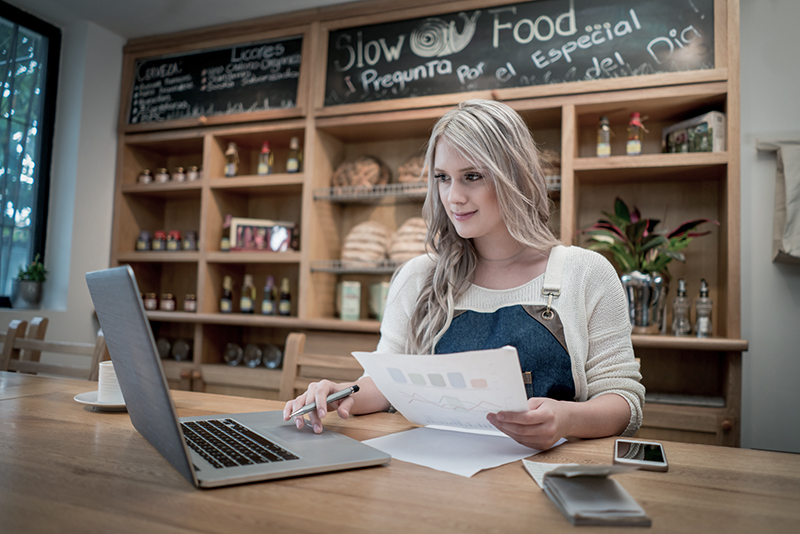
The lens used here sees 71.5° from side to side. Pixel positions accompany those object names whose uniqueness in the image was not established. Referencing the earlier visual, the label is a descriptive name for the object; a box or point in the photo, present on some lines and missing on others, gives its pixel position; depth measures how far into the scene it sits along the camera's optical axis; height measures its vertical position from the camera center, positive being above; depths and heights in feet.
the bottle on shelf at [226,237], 9.59 +1.06
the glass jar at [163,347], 10.16 -0.96
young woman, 3.71 +0.17
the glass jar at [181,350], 10.20 -1.00
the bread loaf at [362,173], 8.78 +2.07
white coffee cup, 3.51 -0.62
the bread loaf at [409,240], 8.21 +0.96
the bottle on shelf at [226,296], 9.62 +0.01
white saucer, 3.47 -0.71
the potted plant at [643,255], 7.06 +0.78
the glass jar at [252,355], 9.58 -0.97
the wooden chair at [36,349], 5.29 -0.61
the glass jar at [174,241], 10.02 +0.97
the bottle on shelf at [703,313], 6.98 +0.05
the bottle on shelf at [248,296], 9.57 +0.04
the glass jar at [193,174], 9.91 +2.18
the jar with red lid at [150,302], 10.03 -0.14
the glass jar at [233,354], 9.73 -0.99
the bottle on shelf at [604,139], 7.55 +2.38
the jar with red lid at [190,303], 9.67 -0.13
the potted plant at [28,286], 9.17 +0.04
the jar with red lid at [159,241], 10.17 +0.98
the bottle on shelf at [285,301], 9.29 -0.02
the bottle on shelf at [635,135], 7.42 +2.41
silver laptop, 2.05 -0.68
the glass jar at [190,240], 9.85 +0.99
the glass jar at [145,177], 10.41 +2.18
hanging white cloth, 7.04 +1.50
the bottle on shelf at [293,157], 9.20 +2.39
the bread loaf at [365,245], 8.57 +0.89
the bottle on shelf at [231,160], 9.69 +2.41
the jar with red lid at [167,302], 9.89 -0.13
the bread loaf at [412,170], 8.47 +2.06
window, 9.36 +2.75
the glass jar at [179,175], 10.12 +2.19
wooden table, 1.79 -0.71
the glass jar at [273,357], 9.48 -0.99
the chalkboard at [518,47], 7.18 +3.71
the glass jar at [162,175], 10.29 +2.20
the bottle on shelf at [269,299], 9.32 +0.00
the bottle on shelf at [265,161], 9.46 +2.35
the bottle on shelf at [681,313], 7.20 +0.04
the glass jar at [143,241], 10.35 +0.98
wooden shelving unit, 6.91 +1.74
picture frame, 9.36 +1.07
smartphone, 2.44 -0.65
